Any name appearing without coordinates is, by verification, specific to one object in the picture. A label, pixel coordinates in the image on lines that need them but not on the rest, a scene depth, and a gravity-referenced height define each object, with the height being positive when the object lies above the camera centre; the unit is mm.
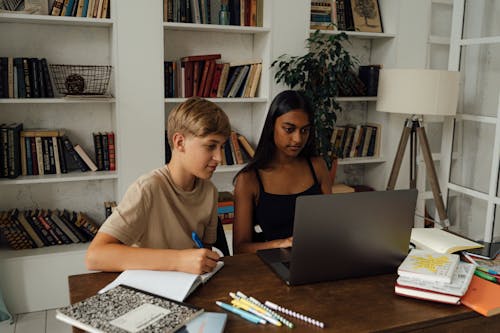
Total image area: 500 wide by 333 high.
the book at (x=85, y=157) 2961 -437
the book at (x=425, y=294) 1183 -508
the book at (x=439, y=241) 1516 -489
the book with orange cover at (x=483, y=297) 1159 -518
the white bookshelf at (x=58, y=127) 2777 -301
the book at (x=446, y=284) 1188 -488
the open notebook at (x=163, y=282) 1164 -495
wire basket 2842 +62
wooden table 1072 -521
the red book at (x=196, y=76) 3139 +90
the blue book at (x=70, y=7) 2786 +470
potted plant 3164 +102
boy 1329 -369
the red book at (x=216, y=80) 3213 +67
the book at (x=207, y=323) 992 -503
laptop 1209 -382
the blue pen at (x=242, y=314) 1069 -516
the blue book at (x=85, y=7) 2812 +474
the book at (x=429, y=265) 1227 -468
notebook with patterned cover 970 -487
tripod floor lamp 3000 -32
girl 1938 -376
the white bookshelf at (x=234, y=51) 3195 +277
